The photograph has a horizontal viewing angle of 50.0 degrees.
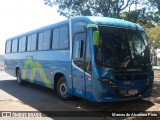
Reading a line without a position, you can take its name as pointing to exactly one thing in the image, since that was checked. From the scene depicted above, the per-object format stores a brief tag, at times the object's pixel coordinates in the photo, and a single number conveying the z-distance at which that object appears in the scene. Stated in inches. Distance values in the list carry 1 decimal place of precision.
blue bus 210.2
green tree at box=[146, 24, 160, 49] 366.0
